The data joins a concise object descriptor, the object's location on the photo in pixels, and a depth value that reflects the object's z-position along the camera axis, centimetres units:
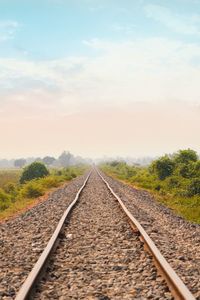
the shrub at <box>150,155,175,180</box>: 3280
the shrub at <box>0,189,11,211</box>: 2099
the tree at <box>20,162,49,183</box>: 4781
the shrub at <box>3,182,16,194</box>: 3276
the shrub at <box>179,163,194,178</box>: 2722
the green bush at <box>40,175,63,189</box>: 3047
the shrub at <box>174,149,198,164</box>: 3280
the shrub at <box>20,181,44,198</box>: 2371
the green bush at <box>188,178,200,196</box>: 2073
